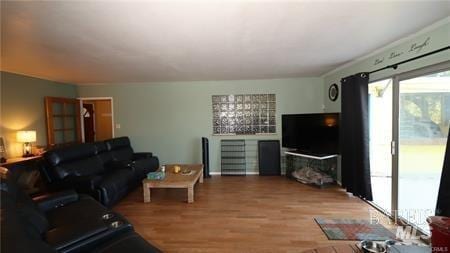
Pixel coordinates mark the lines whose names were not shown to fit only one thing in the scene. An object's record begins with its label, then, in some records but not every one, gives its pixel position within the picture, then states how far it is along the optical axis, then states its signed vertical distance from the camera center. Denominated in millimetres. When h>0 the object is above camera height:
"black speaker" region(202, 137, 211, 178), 5535 -812
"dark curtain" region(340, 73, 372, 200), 3508 -250
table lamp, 4246 -274
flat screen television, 4613 -266
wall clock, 4801 +555
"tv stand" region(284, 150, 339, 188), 4637 -1006
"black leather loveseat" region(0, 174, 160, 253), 1477 -881
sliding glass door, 2566 -258
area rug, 2682 -1306
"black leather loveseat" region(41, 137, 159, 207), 3453 -800
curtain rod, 2232 +633
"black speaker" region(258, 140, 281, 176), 5609 -863
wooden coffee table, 3812 -981
